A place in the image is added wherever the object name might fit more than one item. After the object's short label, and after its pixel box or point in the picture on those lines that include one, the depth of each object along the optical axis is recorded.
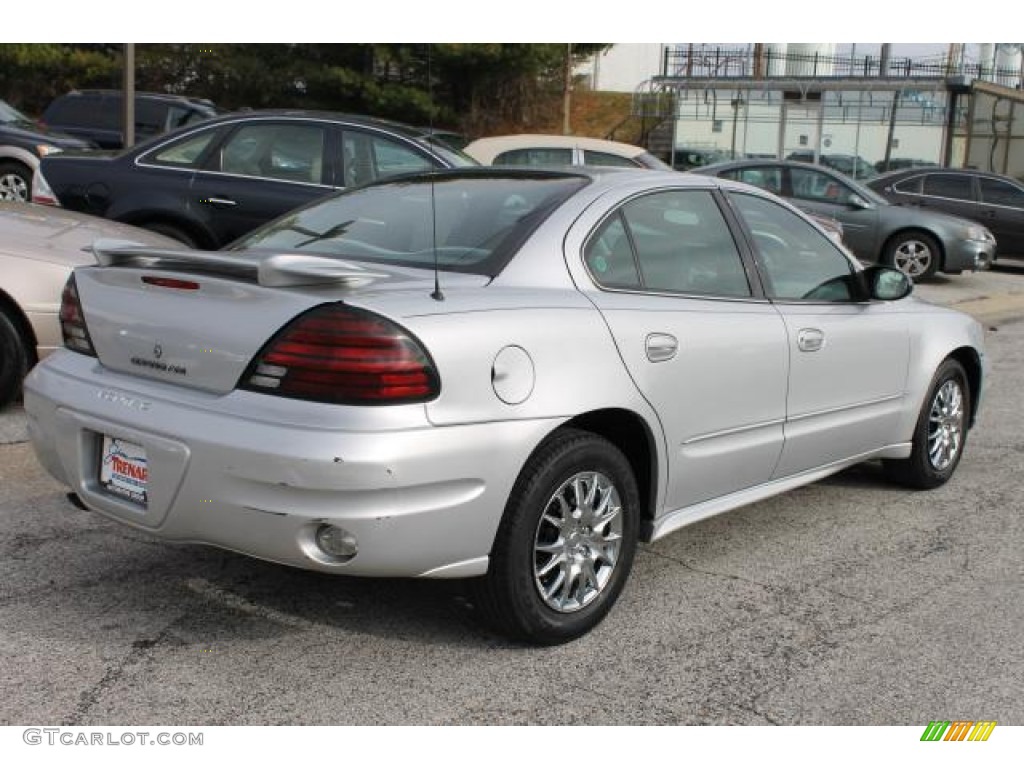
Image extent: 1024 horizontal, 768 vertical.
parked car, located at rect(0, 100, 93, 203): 13.89
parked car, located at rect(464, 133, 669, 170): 11.91
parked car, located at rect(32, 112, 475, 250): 8.36
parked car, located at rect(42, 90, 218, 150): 15.71
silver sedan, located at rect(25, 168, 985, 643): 3.06
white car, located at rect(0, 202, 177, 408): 5.89
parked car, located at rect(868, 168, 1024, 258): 16.66
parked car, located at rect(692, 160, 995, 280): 14.62
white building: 46.72
